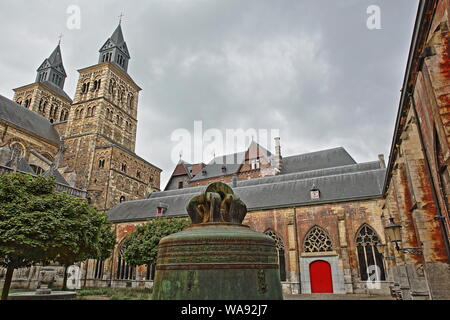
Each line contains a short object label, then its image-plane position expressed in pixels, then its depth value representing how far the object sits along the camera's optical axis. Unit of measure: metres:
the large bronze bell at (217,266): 2.90
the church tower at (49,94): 40.50
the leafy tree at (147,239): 16.27
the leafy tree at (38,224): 10.10
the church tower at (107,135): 29.47
